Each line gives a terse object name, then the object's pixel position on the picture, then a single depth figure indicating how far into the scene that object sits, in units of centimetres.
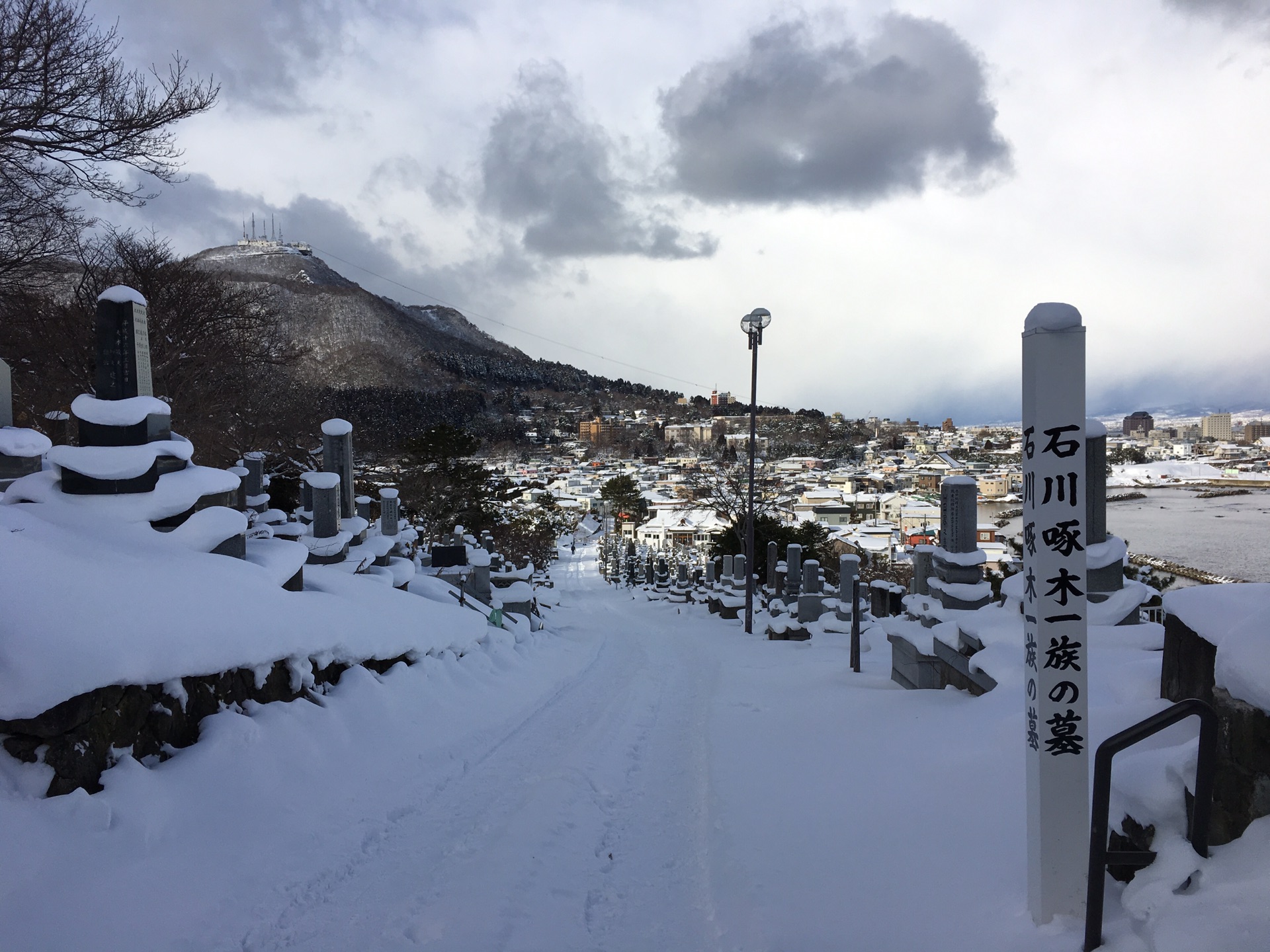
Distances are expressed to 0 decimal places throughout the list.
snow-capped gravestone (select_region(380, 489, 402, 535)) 1484
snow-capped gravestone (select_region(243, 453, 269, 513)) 1423
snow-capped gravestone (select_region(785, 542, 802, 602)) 1786
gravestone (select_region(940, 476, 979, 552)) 845
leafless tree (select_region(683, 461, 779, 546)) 2811
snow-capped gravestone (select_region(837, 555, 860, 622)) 1437
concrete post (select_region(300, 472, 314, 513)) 1306
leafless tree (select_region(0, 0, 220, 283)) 926
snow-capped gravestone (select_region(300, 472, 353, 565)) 995
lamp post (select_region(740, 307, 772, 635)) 1642
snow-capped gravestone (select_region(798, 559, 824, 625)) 1614
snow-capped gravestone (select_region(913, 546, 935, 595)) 1039
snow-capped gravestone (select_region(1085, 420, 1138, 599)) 643
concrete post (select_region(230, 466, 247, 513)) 1306
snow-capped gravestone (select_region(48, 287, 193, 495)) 589
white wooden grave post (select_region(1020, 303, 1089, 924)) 286
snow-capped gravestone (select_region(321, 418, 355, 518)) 1172
